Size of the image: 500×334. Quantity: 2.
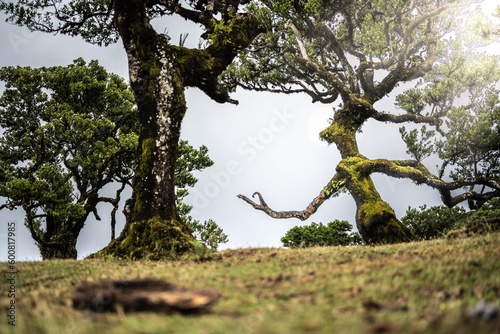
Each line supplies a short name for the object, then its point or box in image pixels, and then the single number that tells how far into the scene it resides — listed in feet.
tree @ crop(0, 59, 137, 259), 55.57
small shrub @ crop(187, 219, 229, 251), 59.98
